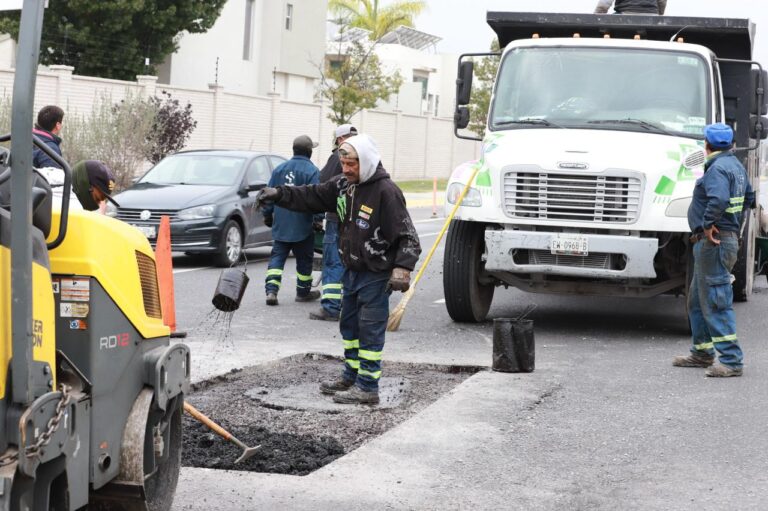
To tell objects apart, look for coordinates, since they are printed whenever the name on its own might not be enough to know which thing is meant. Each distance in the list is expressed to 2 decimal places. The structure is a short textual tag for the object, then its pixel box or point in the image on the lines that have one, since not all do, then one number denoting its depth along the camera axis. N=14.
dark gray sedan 16.06
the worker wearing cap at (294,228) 13.07
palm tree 57.78
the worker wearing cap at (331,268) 12.01
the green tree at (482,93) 49.75
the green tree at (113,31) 35.47
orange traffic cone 10.52
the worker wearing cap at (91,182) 5.50
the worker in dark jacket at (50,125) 10.41
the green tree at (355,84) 44.19
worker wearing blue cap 9.45
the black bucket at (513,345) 9.24
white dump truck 10.95
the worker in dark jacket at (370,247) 8.05
